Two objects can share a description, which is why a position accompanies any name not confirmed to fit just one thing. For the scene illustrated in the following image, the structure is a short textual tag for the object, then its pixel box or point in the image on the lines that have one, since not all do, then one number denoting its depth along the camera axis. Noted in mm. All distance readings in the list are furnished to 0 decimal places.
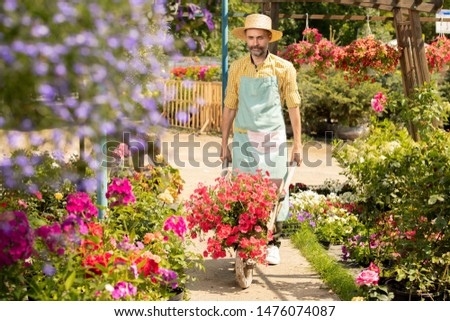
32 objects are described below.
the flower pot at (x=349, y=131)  26210
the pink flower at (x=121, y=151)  10827
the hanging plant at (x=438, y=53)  15455
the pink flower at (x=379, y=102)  12228
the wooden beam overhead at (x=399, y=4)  12702
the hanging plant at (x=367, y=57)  14027
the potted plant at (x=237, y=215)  8540
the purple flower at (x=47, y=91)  4844
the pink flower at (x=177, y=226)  7358
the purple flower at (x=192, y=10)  5086
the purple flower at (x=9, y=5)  4518
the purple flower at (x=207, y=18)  5106
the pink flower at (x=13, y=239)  5747
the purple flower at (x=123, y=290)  5742
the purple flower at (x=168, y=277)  6710
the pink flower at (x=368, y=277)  7184
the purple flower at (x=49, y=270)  6046
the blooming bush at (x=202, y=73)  29996
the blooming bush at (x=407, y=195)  7734
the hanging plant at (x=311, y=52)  14448
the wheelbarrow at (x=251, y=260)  8721
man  9506
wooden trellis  12742
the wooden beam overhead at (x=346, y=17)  14795
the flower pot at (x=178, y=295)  7499
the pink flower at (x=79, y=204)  6791
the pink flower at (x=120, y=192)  7372
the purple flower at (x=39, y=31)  4606
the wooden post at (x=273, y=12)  12622
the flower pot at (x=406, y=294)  7770
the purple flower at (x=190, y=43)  5102
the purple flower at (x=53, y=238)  6072
